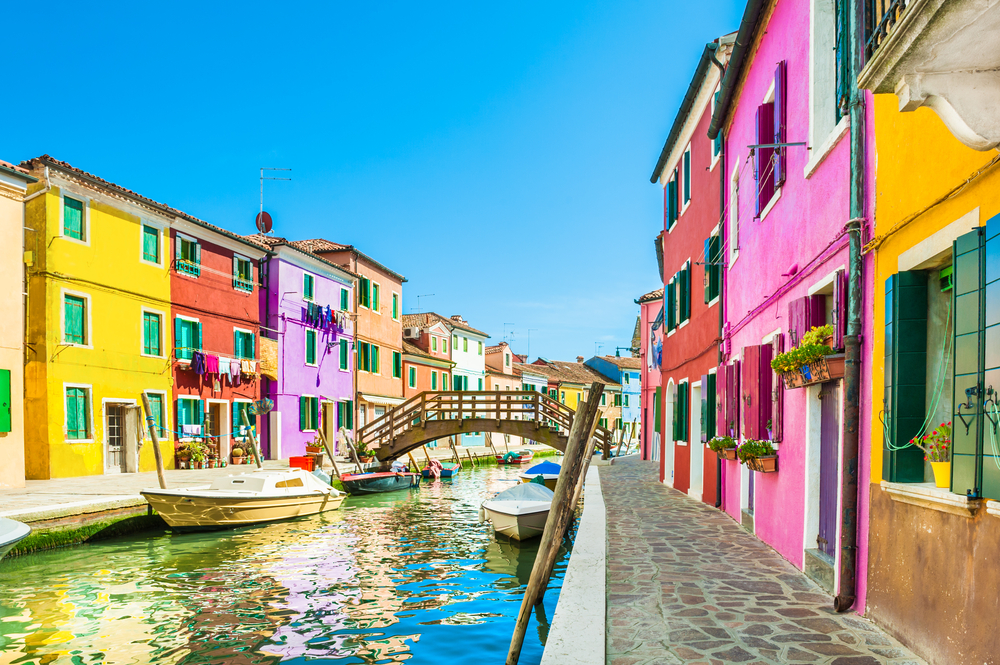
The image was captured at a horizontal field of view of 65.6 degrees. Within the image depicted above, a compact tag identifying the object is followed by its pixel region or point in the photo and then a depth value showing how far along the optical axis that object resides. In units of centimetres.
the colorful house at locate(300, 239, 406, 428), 3516
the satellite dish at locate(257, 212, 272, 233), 3319
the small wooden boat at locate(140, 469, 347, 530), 1529
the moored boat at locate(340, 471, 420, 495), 2309
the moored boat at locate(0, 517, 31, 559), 924
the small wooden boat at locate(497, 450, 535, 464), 3962
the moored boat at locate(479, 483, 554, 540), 1451
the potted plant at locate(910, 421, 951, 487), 432
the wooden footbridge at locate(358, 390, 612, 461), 2541
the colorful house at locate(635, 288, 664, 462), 3150
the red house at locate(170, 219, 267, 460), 2370
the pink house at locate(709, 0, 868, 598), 652
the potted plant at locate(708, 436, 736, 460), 1052
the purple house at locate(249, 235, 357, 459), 2886
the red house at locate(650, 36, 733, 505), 1320
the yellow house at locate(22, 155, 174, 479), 1859
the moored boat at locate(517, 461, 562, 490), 2170
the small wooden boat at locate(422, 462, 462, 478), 2928
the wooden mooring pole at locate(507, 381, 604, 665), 681
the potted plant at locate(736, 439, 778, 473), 839
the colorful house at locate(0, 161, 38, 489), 1666
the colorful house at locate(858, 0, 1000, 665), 347
